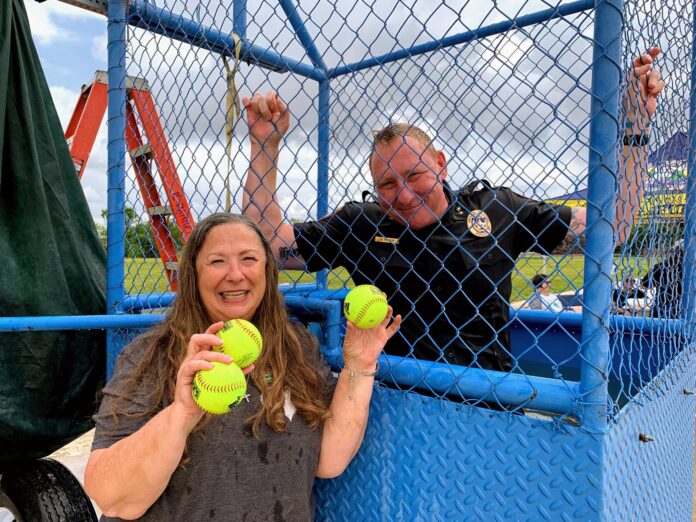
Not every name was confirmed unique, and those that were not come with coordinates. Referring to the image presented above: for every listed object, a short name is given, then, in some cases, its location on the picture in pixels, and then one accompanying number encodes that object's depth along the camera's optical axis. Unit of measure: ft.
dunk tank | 4.25
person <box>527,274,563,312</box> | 23.47
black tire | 8.22
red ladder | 11.64
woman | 4.70
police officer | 6.73
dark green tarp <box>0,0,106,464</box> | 8.15
